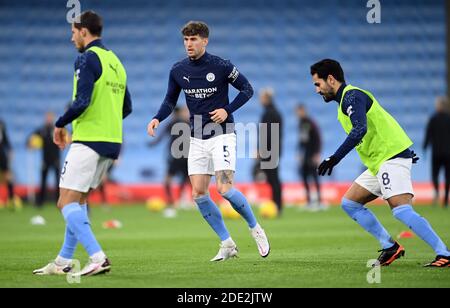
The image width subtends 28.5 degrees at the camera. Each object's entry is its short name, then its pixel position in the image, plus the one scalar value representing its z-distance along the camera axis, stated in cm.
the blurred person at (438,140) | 2162
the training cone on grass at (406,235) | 1295
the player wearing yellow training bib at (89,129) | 780
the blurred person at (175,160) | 2203
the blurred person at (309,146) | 2206
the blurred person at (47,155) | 2267
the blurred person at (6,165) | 2233
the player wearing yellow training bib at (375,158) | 850
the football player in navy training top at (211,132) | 961
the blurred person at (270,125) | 1902
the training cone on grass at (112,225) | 1614
